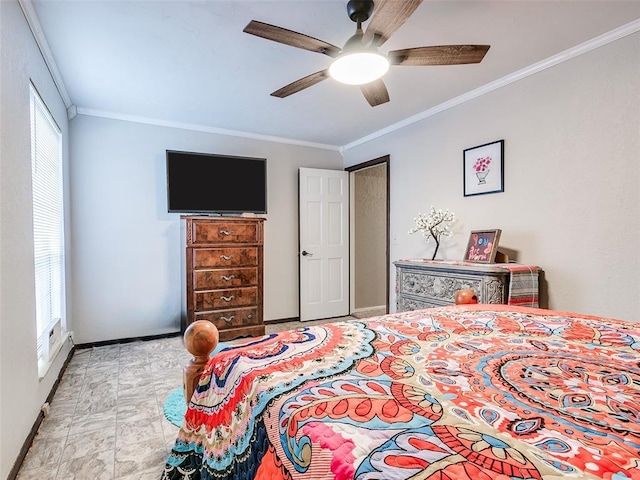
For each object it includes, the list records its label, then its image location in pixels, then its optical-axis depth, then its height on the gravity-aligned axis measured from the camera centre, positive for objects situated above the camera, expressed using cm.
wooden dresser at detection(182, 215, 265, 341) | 352 -44
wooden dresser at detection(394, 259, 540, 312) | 246 -39
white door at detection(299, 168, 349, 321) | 467 -16
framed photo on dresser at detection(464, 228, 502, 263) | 274 -11
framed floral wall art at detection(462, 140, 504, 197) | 291 +56
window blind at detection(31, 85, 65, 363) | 236 +4
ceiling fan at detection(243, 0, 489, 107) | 166 +97
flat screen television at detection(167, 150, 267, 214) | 376 +55
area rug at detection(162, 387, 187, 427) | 215 -117
